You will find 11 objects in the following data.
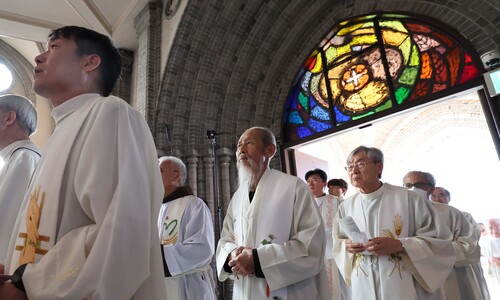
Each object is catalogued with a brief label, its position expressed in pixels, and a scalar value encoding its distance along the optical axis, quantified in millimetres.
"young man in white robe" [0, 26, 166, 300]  849
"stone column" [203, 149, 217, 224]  6145
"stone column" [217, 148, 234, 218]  6344
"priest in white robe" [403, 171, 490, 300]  3145
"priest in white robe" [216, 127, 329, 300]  1962
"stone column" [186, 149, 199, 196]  6219
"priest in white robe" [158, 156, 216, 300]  2590
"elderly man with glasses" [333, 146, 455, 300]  2293
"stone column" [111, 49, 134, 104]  7844
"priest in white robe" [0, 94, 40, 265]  1575
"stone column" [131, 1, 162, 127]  6586
